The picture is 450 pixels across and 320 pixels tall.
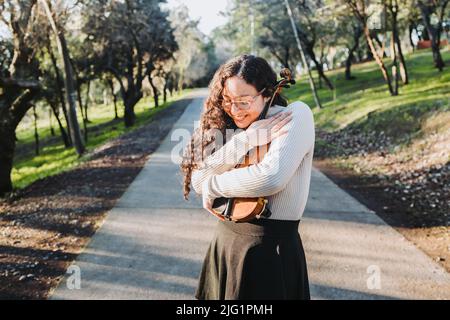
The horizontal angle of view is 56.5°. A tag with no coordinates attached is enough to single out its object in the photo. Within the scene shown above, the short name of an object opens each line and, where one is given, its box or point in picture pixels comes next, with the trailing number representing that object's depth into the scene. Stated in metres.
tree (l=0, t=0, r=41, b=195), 10.04
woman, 1.88
